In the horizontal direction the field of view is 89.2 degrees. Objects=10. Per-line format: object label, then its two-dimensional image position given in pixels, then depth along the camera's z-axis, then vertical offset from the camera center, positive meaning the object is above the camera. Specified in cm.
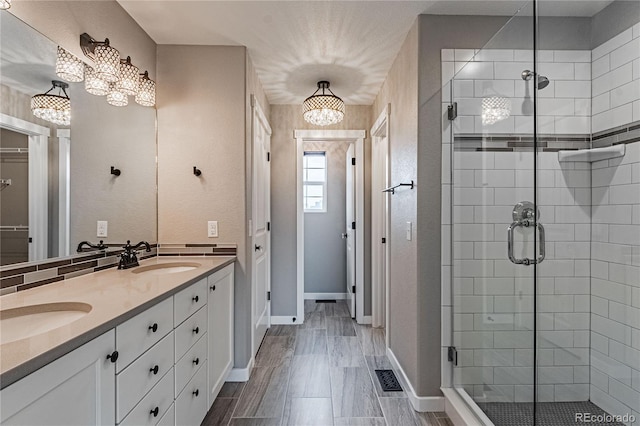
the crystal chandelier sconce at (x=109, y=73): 176 +78
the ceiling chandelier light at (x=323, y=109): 290 +92
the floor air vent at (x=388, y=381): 231 -126
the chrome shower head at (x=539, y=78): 168 +70
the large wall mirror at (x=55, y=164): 132 +23
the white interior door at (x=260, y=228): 276 -17
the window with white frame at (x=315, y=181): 488 +45
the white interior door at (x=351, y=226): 383 -18
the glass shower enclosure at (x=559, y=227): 163 -8
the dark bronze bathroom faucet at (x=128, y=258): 194 -29
